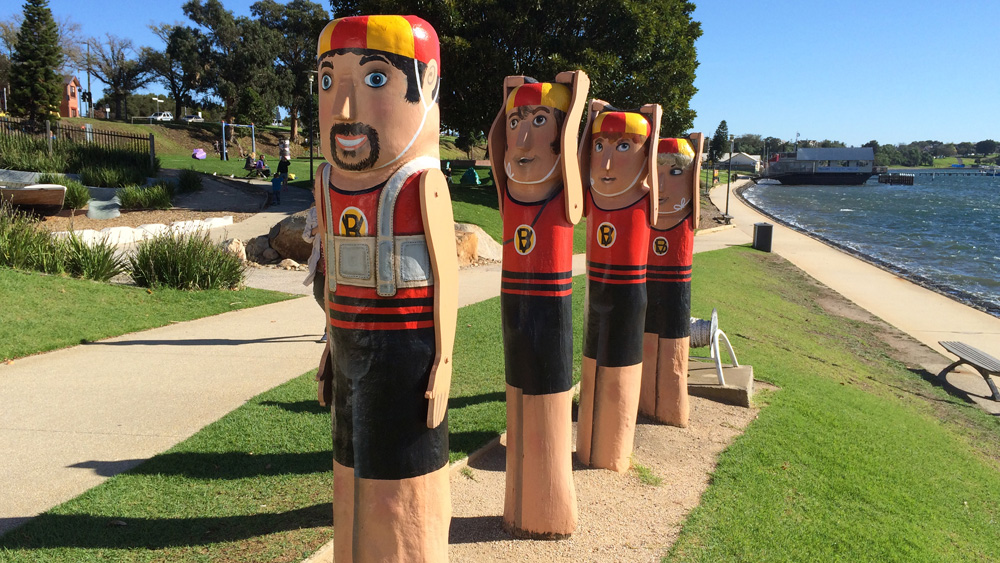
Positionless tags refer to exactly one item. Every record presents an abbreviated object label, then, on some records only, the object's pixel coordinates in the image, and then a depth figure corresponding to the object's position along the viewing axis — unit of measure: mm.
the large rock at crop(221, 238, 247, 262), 12789
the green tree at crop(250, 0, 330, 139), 46781
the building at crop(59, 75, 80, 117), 57344
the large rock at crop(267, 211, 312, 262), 14133
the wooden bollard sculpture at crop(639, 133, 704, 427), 6219
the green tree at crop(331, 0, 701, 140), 20078
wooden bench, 10383
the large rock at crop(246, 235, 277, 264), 14562
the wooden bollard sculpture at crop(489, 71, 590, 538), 4211
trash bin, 24391
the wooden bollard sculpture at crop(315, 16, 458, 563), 2928
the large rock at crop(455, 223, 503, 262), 15844
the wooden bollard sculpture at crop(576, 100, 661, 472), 5051
